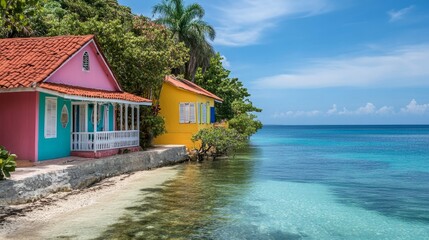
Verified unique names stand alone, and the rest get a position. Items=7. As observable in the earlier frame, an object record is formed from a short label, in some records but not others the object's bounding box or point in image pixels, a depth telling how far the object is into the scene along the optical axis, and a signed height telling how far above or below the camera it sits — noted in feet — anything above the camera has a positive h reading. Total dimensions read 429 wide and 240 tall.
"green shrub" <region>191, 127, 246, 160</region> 84.77 -2.19
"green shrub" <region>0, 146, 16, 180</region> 37.68 -3.29
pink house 50.78 +4.31
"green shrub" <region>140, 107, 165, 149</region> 79.61 +0.78
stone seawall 38.42 -5.36
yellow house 91.45 +4.10
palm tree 126.93 +33.61
